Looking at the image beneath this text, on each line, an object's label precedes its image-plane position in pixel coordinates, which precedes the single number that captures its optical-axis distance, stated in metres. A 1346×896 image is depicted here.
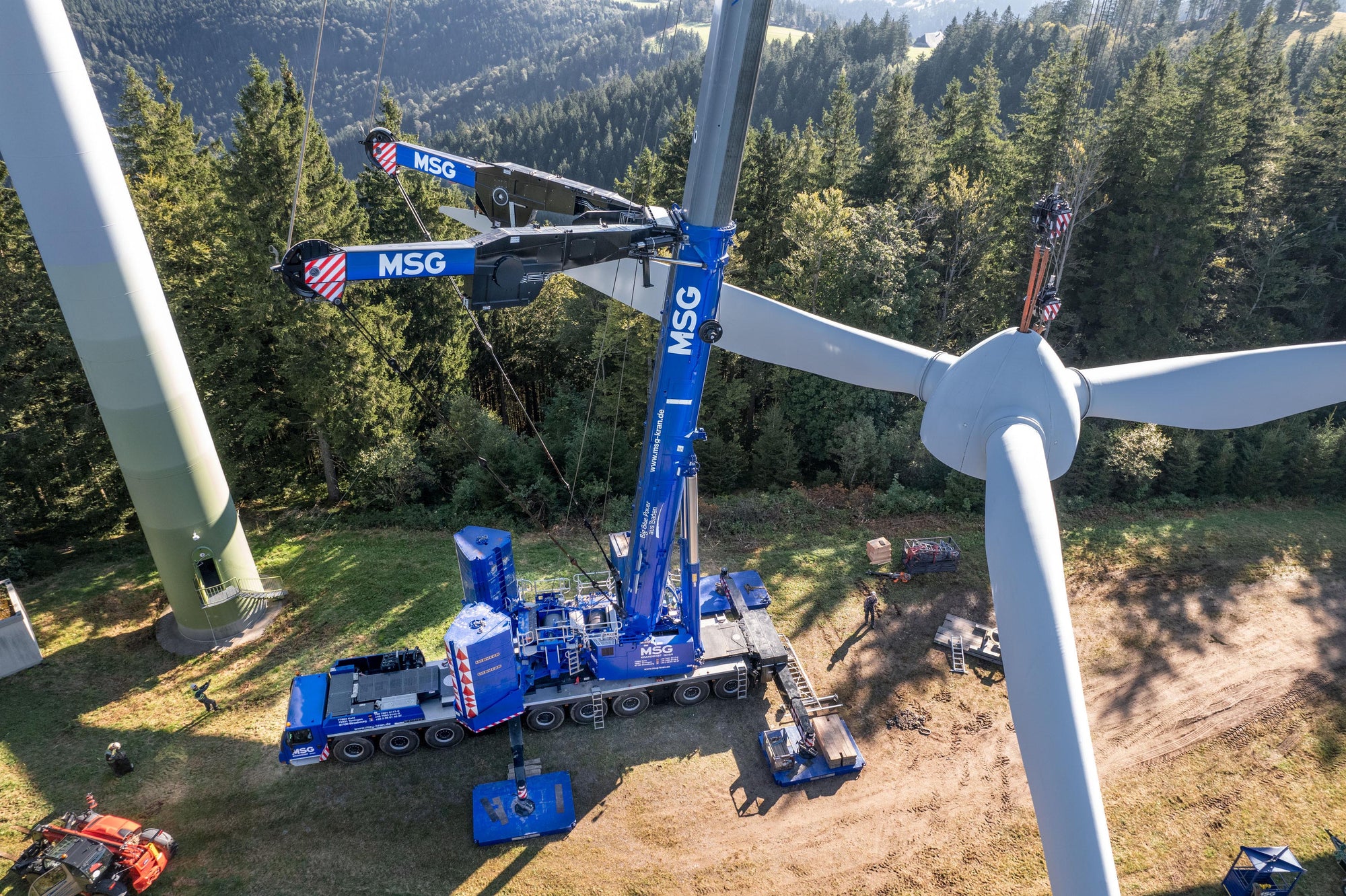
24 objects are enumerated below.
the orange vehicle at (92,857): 14.26
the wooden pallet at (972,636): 21.23
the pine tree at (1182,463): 29.80
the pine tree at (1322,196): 33.03
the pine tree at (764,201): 35.59
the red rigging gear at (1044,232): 7.92
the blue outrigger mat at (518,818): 15.98
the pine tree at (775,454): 31.70
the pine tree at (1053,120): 33.03
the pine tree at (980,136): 37.75
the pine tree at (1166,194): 31.39
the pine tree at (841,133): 41.47
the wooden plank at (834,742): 17.52
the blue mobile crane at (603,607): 12.07
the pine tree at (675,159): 35.38
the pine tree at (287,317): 25.05
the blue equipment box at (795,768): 17.36
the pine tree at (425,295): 31.52
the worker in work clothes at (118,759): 16.89
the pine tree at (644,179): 36.16
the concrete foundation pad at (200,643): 21.22
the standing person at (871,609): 22.36
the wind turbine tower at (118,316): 15.55
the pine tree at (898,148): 36.97
